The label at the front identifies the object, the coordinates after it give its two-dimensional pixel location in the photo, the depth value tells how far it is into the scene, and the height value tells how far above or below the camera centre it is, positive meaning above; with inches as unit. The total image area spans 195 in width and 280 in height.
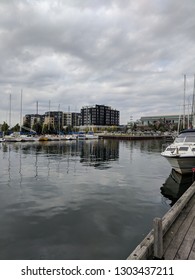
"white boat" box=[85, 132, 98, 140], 5275.6 -9.6
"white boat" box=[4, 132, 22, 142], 3710.6 -65.9
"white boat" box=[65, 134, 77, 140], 4512.3 -31.7
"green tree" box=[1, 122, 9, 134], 5282.0 +165.7
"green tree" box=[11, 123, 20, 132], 6034.5 +178.2
